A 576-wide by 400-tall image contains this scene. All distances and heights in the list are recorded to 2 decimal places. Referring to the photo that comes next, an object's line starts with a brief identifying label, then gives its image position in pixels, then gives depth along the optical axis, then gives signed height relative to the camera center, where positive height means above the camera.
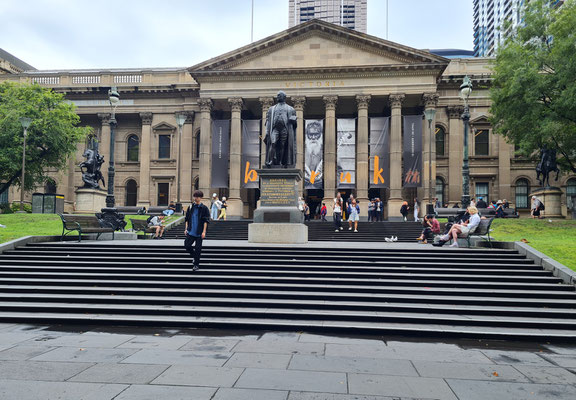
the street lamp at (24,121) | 24.77 +4.81
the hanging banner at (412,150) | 32.50 +4.53
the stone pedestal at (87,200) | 26.52 +0.36
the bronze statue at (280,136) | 14.30 +2.42
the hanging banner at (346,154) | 33.53 +4.28
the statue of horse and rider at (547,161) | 25.53 +2.96
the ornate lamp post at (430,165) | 26.33 +3.08
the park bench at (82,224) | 13.90 -0.63
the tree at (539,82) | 21.70 +6.79
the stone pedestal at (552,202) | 25.56 +0.55
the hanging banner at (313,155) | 33.50 +4.19
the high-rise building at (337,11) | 128.62 +59.62
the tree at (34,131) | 30.36 +5.43
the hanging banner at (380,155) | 33.28 +4.19
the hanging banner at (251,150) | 34.66 +4.68
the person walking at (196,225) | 9.50 -0.39
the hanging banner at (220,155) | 35.16 +4.28
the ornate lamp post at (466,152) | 17.52 +2.43
